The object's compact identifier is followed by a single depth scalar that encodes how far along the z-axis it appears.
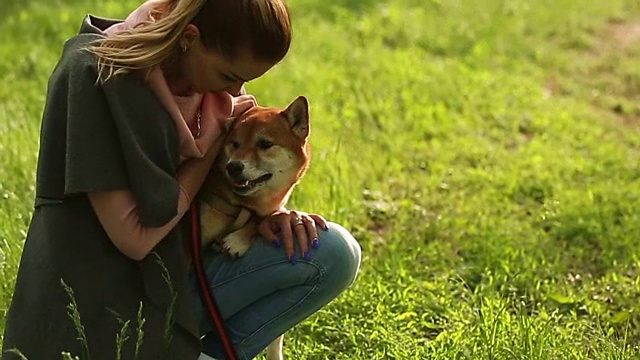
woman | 2.86
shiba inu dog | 3.27
